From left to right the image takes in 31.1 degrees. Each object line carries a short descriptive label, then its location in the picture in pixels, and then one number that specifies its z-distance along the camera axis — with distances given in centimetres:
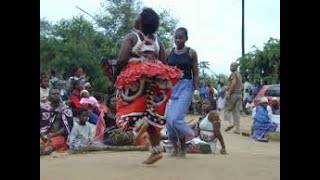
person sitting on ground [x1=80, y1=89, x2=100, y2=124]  879
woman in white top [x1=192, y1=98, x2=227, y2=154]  746
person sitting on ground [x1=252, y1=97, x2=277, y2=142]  1034
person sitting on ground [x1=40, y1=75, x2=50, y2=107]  846
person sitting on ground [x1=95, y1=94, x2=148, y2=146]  762
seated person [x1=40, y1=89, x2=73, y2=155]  745
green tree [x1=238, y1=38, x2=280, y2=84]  2056
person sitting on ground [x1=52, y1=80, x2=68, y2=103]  951
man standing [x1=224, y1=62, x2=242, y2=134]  1124
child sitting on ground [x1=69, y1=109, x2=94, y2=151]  736
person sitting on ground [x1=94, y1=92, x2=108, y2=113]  909
